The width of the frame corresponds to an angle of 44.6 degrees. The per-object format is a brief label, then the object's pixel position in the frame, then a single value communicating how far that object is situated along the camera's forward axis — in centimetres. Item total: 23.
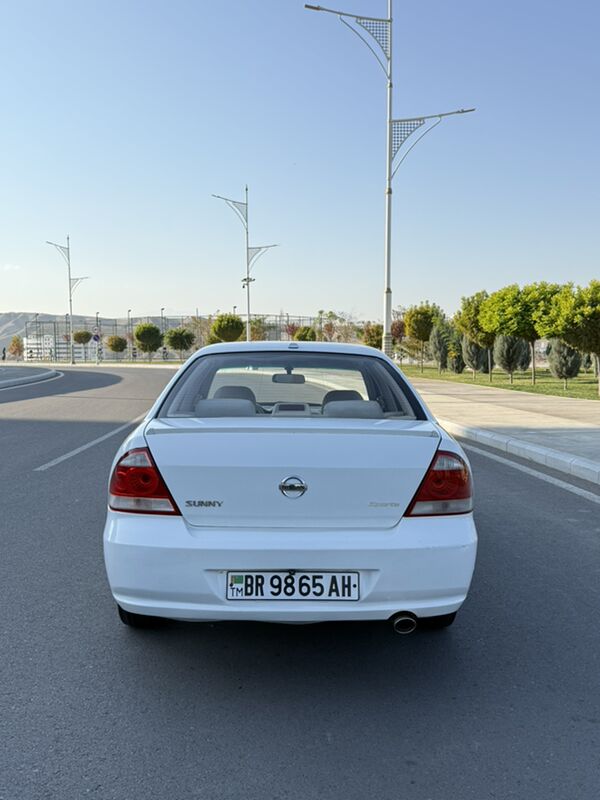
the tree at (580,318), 2019
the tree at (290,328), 9350
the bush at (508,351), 3128
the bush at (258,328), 7933
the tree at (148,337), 7606
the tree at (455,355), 4152
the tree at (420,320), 4400
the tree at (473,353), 3812
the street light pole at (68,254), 6022
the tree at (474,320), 3156
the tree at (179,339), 7150
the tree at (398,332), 6133
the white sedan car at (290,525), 288
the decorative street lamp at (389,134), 1947
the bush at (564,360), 2839
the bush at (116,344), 8688
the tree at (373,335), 4922
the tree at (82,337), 9725
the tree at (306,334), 6269
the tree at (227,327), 6331
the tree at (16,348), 12350
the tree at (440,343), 4366
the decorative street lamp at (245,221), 3984
